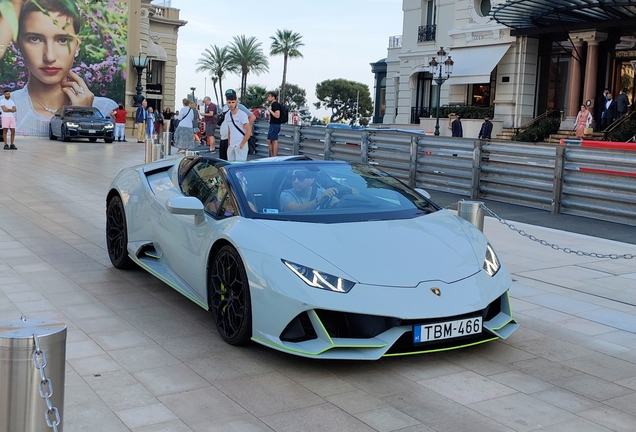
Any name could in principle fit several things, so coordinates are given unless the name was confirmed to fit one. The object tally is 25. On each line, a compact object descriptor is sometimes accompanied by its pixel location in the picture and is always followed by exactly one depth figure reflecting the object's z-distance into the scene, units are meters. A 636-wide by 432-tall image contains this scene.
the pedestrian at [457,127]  29.06
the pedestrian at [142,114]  32.16
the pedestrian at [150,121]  32.25
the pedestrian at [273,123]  18.30
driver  5.81
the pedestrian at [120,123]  32.81
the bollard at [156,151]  15.51
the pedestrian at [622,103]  28.66
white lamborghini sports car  4.75
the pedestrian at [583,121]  29.00
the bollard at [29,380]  2.88
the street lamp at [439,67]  34.31
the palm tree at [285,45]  100.88
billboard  36.09
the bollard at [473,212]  7.46
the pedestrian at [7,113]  23.63
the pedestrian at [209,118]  26.48
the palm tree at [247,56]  99.75
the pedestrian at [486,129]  27.59
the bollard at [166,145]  20.19
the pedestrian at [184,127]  21.33
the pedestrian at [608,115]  29.41
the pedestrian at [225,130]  12.74
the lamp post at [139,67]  39.19
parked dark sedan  30.38
